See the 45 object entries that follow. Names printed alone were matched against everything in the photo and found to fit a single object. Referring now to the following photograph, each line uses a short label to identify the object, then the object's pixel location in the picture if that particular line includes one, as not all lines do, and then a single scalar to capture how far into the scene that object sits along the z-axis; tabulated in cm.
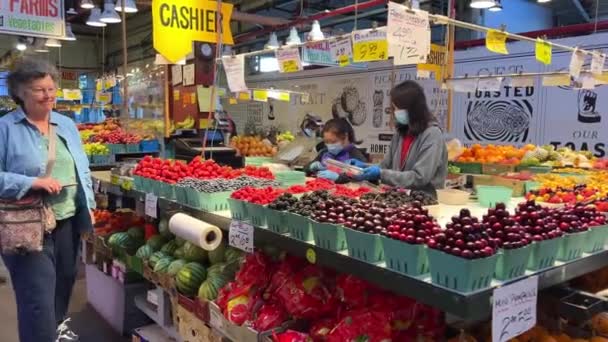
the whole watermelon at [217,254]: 312
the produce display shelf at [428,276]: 143
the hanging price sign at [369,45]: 326
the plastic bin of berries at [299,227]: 199
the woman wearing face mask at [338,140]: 481
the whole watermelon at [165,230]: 365
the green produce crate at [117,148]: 607
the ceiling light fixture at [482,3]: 576
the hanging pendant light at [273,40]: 887
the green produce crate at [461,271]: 142
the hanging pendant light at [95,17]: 910
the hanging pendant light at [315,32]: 674
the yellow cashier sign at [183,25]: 424
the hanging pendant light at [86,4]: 861
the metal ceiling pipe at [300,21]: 731
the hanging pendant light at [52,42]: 1095
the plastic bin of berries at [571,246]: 178
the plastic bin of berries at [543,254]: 166
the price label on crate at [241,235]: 228
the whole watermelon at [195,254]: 320
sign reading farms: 619
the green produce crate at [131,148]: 608
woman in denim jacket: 270
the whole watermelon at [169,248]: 347
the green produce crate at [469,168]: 557
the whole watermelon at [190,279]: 298
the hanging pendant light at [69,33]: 1063
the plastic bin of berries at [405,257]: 157
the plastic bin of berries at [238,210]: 235
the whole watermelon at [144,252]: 356
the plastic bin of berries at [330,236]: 184
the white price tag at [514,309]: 150
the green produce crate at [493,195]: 288
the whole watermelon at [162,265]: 326
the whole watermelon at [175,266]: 313
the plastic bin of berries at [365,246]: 170
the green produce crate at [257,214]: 222
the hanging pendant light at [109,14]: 870
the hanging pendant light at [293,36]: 800
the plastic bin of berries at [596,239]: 191
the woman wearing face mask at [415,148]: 331
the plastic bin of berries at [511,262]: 153
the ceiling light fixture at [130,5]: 808
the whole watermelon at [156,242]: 362
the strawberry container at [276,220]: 210
